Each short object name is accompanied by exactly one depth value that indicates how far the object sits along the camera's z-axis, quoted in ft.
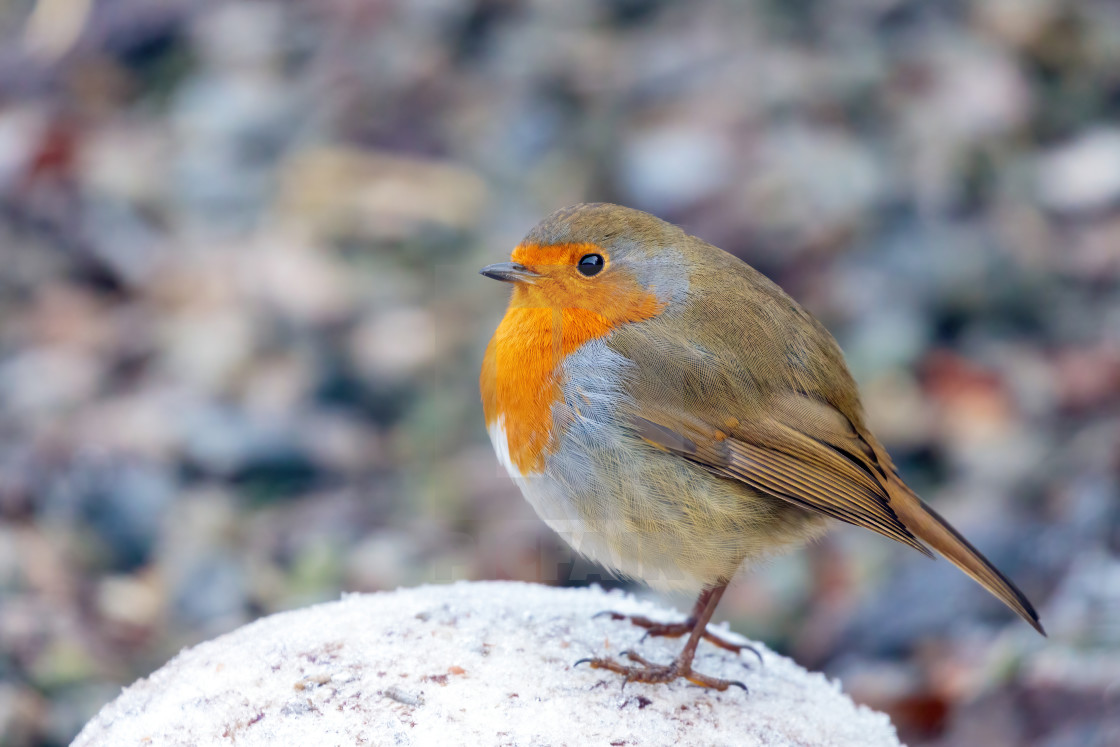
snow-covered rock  13.84
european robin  16.84
